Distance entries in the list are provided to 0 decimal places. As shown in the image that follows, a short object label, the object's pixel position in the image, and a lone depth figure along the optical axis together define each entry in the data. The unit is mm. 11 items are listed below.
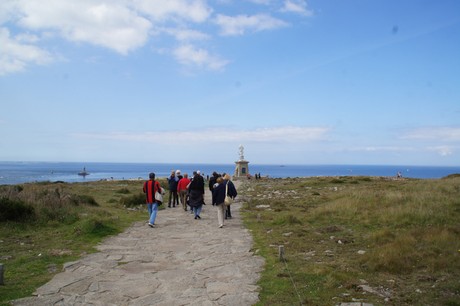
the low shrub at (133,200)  19369
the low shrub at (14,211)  12016
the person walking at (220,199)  13055
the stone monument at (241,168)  46781
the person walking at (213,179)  17930
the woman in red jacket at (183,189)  17467
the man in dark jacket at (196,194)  14922
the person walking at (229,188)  13738
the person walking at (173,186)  18669
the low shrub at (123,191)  27375
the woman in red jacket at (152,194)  12836
